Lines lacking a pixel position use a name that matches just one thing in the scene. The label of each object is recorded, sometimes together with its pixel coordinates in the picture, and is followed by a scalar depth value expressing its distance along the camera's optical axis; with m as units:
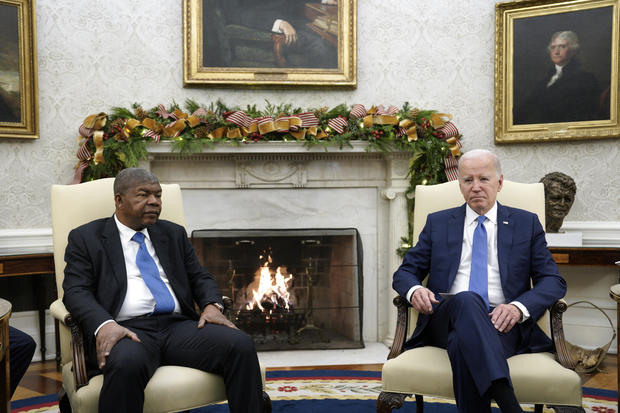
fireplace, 4.59
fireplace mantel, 4.53
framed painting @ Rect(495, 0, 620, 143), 4.39
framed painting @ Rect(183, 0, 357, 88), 4.54
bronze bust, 4.17
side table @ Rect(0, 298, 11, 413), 1.98
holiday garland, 4.18
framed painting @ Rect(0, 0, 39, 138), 4.21
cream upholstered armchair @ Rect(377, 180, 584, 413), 2.07
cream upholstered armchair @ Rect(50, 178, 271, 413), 2.04
